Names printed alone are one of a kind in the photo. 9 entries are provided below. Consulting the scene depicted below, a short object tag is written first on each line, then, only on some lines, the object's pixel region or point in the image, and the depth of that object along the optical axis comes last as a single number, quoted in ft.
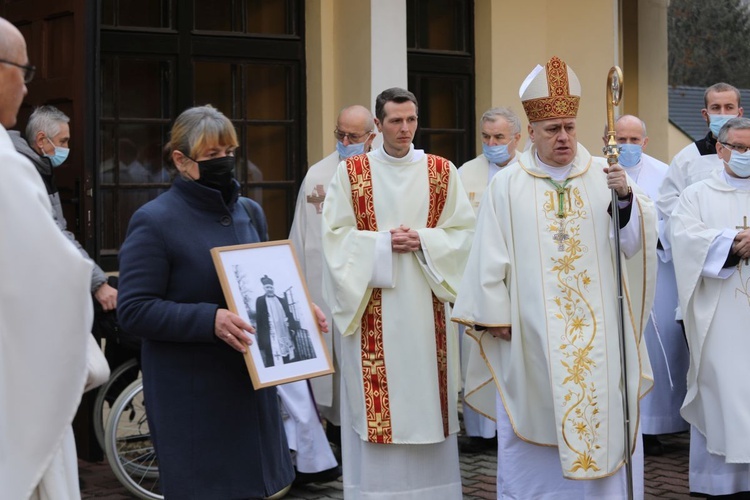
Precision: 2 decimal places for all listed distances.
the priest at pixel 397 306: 18.95
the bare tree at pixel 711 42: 122.01
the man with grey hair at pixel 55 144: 20.34
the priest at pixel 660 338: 25.07
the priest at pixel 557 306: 17.48
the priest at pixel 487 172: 24.66
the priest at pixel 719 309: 19.57
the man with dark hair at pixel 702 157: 24.31
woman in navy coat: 13.43
